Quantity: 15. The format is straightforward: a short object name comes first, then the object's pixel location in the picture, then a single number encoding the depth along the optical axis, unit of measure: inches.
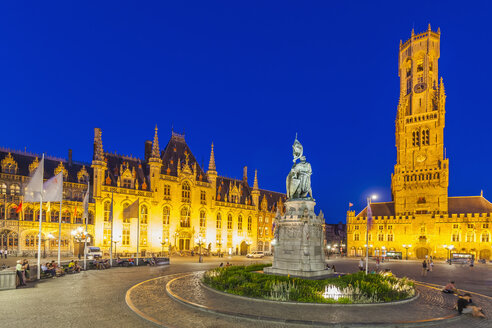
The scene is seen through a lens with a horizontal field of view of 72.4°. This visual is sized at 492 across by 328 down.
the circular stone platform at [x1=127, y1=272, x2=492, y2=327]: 494.6
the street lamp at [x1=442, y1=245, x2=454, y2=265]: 2484.9
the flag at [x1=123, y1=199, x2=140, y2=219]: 1332.4
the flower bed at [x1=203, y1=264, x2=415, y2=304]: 625.6
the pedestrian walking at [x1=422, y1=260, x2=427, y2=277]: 1284.4
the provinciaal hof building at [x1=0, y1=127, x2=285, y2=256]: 1899.6
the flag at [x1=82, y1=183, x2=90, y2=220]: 1248.2
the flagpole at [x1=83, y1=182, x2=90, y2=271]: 1247.9
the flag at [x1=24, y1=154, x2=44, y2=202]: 911.7
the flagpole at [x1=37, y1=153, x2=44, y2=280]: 921.5
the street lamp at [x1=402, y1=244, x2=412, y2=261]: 2598.9
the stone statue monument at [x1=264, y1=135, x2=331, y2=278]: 792.3
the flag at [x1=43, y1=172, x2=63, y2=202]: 952.3
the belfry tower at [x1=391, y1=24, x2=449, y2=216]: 2780.5
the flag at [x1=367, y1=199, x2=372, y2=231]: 1118.8
